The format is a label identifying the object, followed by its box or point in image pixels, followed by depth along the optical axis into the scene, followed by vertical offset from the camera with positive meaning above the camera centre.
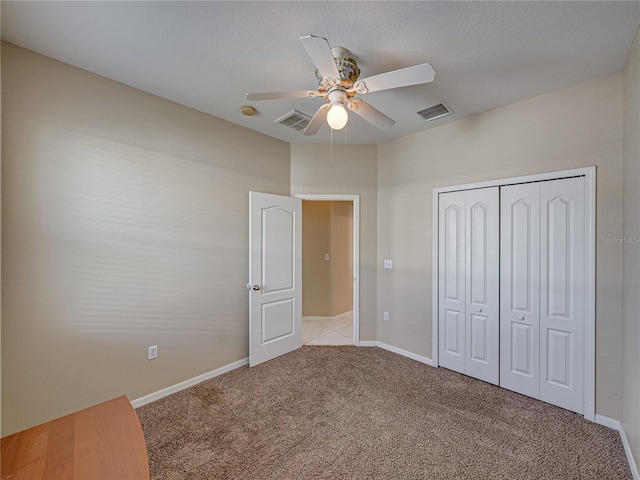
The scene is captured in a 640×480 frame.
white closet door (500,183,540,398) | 2.63 -0.45
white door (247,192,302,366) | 3.36 -0.45
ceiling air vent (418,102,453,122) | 2.82 +1.24
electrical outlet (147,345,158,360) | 2.62 -1.00
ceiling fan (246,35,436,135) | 1.56 +0.90
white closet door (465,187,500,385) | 2.88 -0.45
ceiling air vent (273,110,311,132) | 2.97 +1.23
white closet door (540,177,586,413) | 2.39 -0.44
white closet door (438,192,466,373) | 3.13 -0.45
